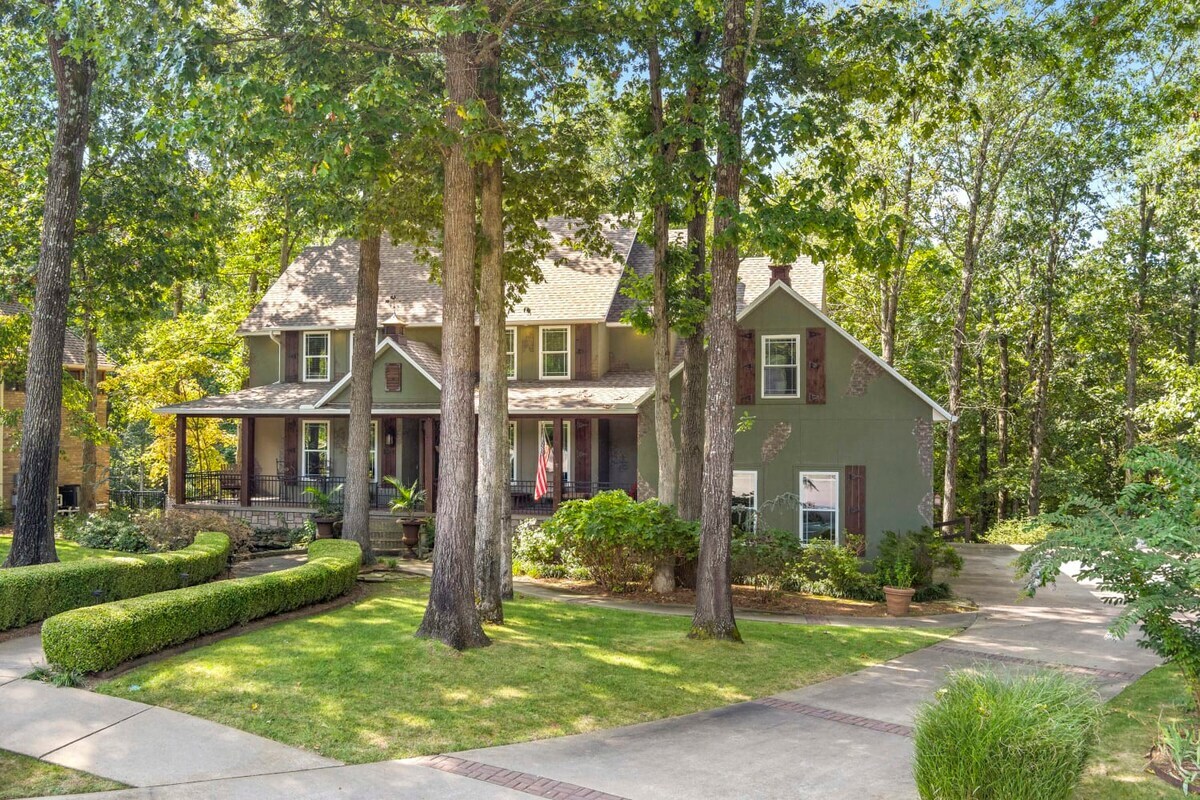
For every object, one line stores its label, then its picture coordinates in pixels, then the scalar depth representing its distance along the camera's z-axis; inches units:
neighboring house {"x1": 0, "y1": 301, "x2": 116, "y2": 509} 1122.0
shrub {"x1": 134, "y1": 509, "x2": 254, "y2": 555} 706.8
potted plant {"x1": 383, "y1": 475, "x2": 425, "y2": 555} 861.2
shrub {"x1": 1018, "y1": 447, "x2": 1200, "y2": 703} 281.4
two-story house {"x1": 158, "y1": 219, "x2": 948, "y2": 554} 805.9
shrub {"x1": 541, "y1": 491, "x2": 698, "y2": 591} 672.4
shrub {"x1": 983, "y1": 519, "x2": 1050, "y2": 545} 1083.0
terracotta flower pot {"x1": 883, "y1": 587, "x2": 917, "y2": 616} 657.0
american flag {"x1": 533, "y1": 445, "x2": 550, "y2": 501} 842.8
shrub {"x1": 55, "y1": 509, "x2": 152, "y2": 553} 693.9
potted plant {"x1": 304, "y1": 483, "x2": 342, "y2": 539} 883.4
